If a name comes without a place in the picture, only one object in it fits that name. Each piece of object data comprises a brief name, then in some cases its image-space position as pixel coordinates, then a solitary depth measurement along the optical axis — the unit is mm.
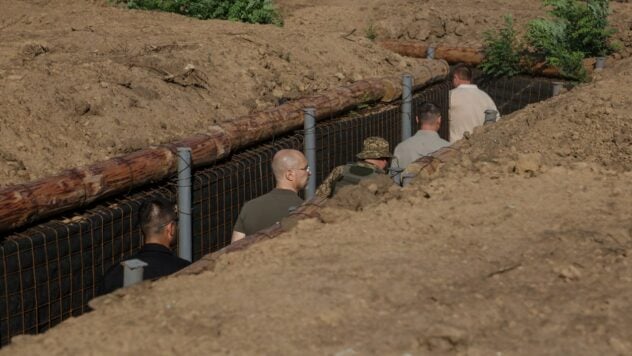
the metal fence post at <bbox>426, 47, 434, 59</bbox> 17594
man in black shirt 6977
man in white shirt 13000
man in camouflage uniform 8742
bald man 8250
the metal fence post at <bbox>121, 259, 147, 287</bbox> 6098
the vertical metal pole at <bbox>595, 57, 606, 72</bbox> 16059
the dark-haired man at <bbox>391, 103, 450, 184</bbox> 10539
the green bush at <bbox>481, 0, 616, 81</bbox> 16969
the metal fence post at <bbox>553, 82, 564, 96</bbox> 13379
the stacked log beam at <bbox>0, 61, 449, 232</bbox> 7789
